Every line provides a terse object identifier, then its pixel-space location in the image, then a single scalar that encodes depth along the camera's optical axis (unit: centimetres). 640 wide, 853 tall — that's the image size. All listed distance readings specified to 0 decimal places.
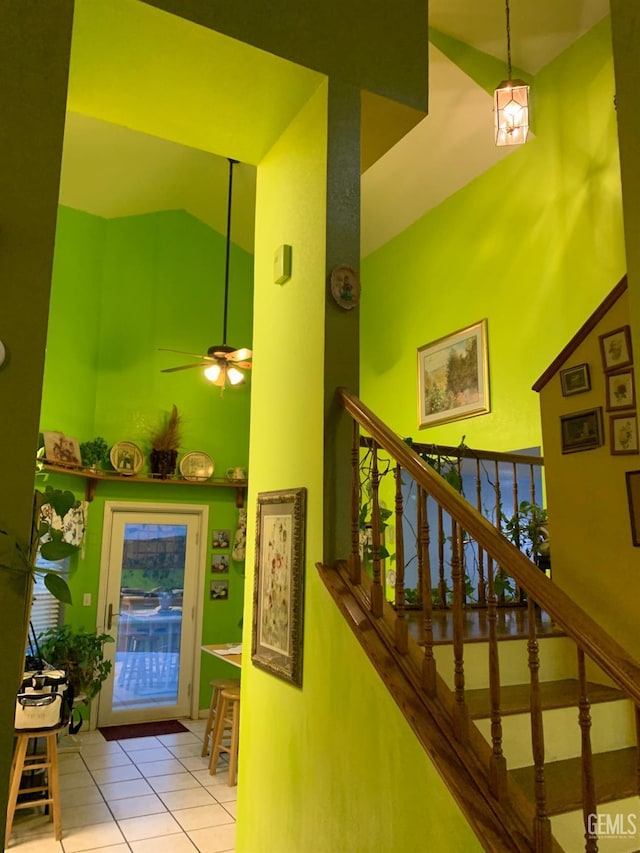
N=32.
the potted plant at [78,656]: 597
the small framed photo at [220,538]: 761
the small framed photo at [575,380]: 337
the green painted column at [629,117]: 186
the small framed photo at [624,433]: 309
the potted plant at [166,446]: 729
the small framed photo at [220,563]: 756
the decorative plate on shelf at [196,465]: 749
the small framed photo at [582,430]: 328
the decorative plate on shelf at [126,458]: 704
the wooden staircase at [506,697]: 187
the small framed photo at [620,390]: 313
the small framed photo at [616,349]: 316
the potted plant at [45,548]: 199
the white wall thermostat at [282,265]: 341
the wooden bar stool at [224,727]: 535
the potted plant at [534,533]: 412
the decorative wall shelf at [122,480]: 642
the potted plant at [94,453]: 684
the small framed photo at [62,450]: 627
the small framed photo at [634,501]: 303
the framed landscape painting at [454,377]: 597
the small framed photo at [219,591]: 750
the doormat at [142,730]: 657
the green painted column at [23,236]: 208
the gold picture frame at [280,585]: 301
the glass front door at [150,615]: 701
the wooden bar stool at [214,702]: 596
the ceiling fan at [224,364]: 586
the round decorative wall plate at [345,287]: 305
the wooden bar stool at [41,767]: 438
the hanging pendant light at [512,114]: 439
